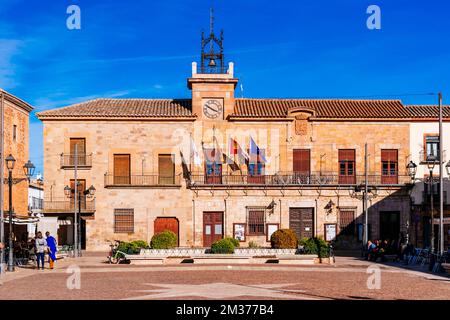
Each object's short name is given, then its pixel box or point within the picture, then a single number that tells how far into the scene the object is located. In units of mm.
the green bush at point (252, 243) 41134
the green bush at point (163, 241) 33312
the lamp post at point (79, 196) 38266
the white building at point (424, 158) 45000
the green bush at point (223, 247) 32438
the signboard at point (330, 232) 45750
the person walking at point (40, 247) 27266
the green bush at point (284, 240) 34031
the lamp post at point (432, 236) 28012
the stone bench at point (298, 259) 31203
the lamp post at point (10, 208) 26375
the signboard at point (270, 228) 45531
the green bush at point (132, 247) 33084
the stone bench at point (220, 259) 31125
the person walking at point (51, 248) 27688
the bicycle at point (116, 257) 32094
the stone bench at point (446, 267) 25028
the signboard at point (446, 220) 33347
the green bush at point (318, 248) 31688
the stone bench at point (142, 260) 31156
